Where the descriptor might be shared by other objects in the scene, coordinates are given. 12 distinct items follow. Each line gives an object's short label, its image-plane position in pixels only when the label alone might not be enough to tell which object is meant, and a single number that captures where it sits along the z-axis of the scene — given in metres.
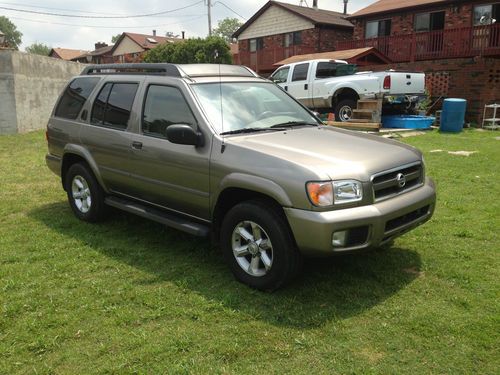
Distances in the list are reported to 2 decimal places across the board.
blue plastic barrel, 13.47
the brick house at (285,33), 31.41
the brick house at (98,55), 65.35
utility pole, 44.47
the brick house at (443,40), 15.43
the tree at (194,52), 41.88
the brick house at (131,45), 57.31
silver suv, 3.46
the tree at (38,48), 112.30
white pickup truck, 13.03
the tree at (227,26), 107.00
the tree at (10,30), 122.57
